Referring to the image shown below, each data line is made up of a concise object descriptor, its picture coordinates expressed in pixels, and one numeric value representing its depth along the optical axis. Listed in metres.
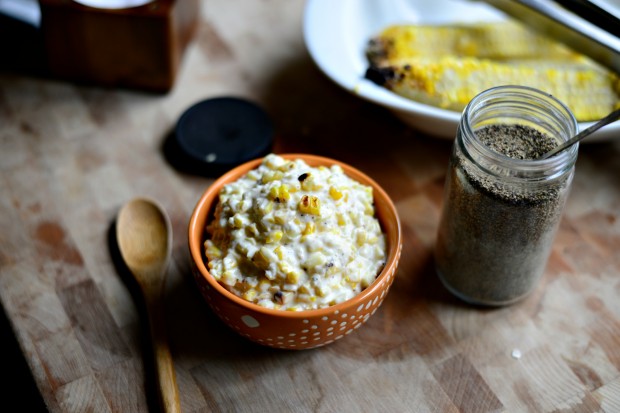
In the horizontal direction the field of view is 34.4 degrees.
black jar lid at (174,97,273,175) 0.67
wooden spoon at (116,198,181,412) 0.57
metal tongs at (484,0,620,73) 0.63
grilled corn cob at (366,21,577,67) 0.71
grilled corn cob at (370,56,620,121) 0.65
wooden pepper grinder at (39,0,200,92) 0.68
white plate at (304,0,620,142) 0.65
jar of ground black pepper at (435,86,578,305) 0.54
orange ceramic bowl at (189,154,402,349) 0.54
